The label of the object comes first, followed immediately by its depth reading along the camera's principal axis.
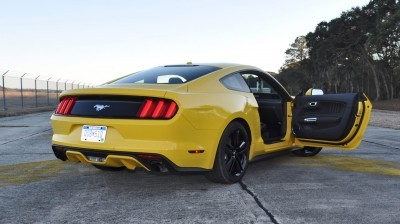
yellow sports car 4.04
